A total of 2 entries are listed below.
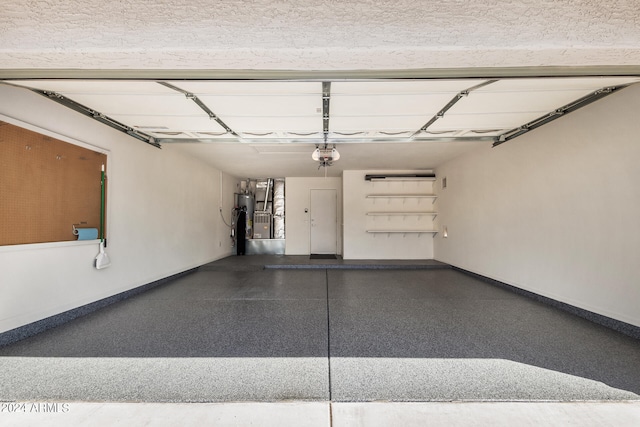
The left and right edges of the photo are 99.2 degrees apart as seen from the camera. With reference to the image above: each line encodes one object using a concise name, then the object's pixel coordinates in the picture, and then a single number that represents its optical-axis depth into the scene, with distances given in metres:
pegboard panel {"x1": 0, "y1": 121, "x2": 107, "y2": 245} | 2.25
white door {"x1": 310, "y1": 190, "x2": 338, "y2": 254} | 7.82
